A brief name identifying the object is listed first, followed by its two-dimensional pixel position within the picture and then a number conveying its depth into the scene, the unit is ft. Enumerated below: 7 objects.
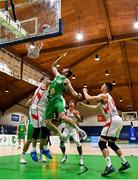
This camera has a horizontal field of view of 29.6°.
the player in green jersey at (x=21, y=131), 55.64
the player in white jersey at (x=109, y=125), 18.19
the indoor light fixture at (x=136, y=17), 50.67
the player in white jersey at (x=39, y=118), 22.45
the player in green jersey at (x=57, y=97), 20.66
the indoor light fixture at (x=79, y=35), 56.90
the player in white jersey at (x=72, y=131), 22.56
